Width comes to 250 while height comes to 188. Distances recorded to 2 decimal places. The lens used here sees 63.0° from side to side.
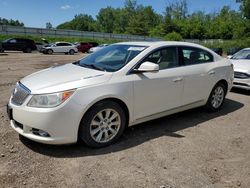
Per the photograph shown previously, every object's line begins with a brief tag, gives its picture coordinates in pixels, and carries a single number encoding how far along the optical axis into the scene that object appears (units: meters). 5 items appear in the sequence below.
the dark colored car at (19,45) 21.88
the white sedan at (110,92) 2.73
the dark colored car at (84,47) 27.60
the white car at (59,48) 22.85
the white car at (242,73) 5.83
